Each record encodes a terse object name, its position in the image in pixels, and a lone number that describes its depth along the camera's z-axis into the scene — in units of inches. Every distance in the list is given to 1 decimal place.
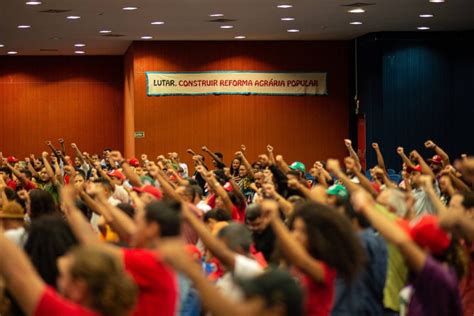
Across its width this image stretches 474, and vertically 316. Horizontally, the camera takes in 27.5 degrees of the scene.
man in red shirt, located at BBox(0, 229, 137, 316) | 142.7
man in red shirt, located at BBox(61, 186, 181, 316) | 198.1
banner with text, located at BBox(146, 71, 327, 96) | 1130.0
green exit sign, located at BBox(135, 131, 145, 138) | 1130.0
